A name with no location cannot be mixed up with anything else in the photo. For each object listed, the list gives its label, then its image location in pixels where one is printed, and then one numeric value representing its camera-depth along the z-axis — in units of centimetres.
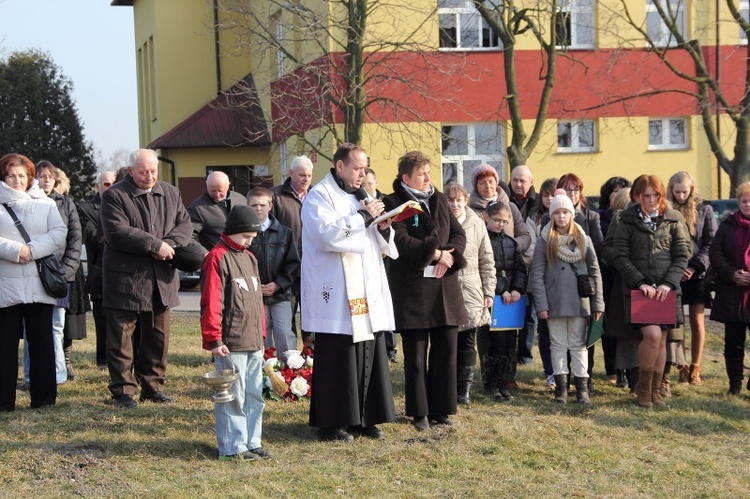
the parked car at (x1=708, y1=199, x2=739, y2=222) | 1934
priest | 761
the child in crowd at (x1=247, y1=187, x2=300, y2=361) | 985
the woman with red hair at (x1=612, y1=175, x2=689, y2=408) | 923
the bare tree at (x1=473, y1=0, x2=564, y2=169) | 1883
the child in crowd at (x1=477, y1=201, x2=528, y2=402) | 969
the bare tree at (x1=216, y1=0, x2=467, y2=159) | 1828
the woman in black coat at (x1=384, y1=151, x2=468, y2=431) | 820
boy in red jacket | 717
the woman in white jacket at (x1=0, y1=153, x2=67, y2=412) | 862
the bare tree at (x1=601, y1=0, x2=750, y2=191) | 1797
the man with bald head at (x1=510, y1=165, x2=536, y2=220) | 1143
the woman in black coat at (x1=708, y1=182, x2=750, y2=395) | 977
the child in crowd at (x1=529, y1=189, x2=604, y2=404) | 942
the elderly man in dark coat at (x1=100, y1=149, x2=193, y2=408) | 882
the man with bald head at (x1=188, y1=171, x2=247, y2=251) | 1039
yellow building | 2119
